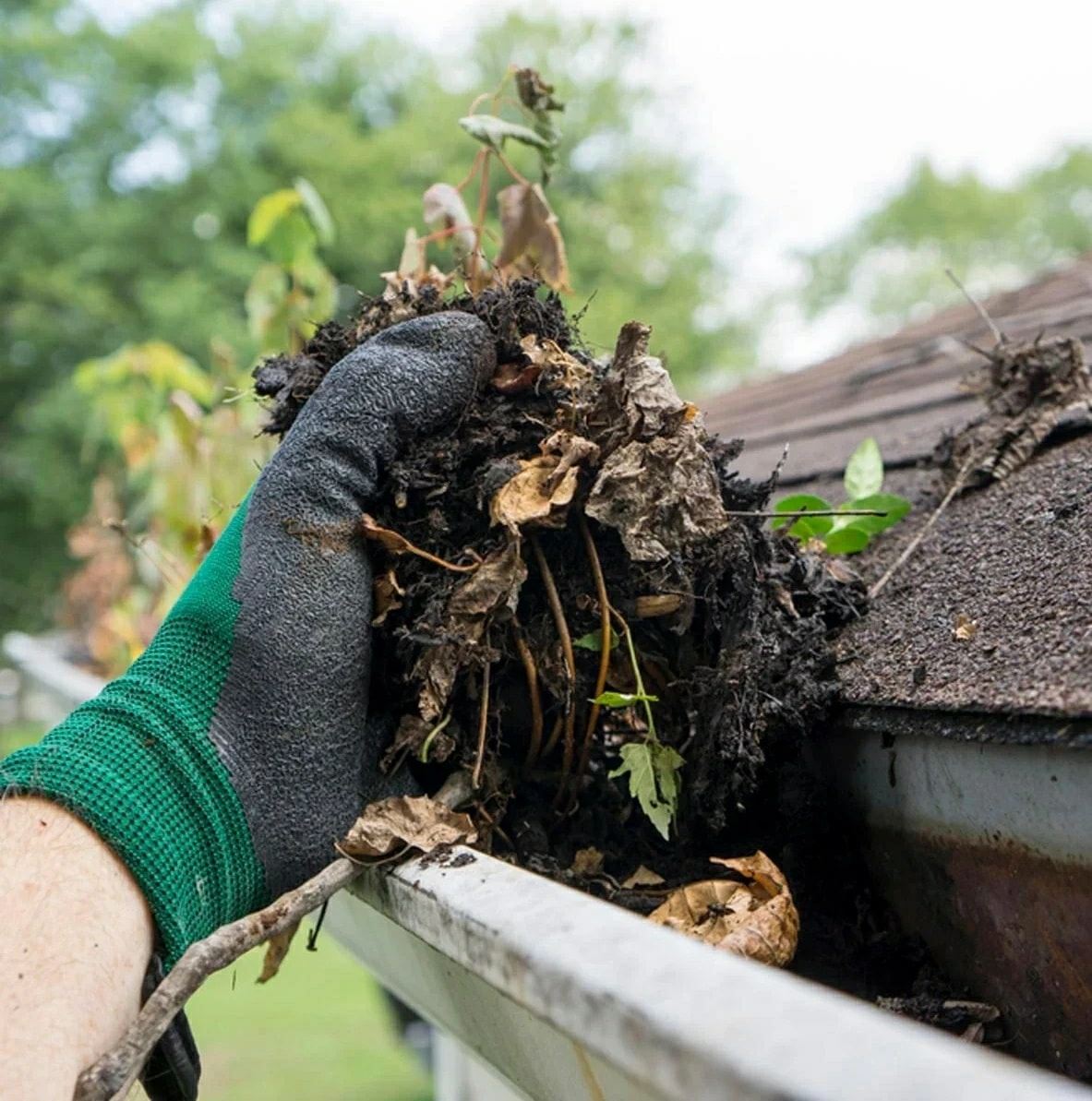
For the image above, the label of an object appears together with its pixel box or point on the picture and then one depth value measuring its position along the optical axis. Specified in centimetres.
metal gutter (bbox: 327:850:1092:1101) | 44
